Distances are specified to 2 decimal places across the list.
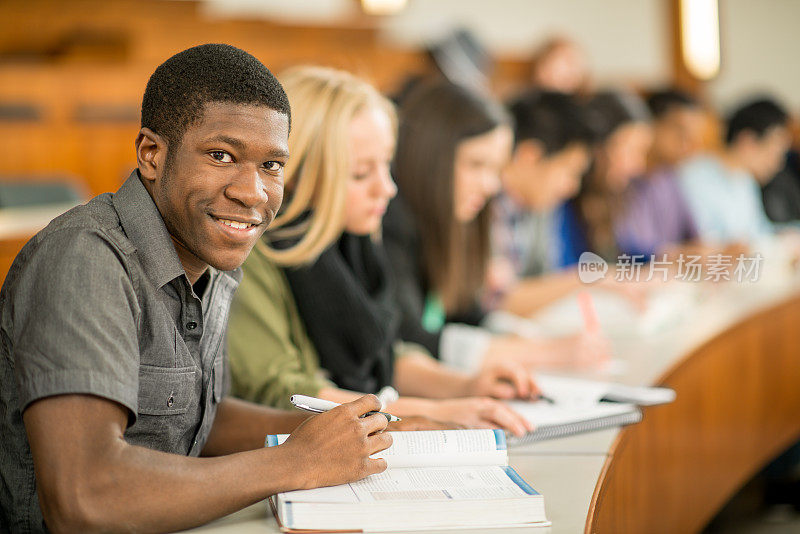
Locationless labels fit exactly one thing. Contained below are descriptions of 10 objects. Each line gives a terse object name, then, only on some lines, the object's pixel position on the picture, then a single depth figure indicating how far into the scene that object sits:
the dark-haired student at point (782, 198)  9.50
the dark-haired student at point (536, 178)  5.88
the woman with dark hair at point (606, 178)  6.58
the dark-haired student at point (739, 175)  8.38
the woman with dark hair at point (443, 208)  4.04
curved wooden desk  3.01
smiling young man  2.68
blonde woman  3.25
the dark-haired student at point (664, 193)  7.33
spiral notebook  3.17
